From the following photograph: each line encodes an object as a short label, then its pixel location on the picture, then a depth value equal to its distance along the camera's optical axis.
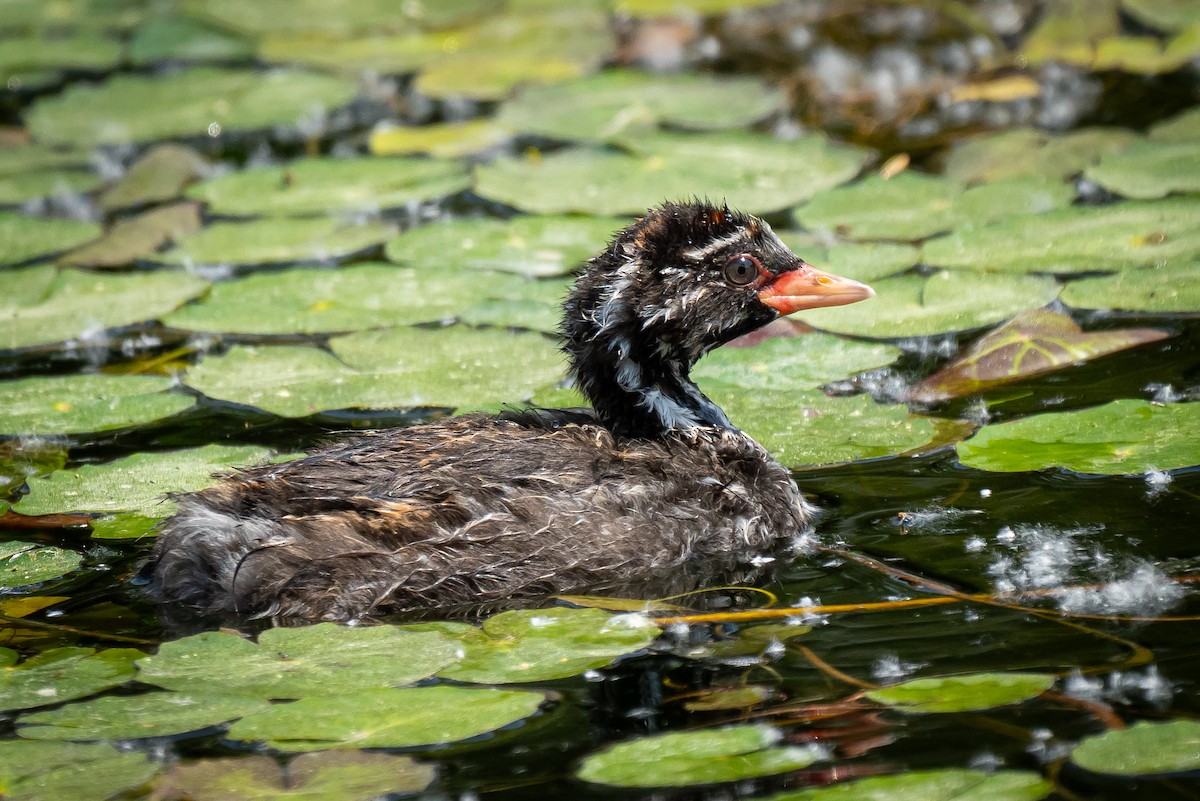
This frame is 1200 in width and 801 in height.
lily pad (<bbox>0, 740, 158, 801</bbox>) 9.37
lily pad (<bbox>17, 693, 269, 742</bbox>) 10.05
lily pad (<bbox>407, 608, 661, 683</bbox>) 10.66
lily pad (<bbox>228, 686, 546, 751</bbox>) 9.84
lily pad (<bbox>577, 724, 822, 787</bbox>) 9.20
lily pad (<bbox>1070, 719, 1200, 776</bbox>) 8.82
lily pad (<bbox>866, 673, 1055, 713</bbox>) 9.72
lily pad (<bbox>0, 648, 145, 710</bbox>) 10.59
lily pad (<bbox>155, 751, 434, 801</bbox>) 9.24
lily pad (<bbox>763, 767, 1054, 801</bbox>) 8.72
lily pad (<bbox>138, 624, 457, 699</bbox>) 10.60
